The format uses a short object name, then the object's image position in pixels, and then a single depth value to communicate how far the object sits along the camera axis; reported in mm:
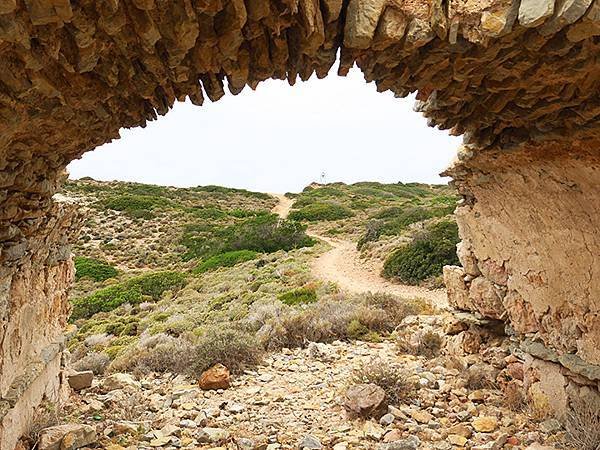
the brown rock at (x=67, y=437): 4766
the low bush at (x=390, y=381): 6188
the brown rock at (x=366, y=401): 5789
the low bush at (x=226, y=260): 21859
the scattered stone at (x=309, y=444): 5195
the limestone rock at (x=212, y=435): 5504
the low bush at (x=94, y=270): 21906
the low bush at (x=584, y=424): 4432
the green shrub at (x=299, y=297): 13029
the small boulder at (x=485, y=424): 5371
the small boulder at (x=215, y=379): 7156
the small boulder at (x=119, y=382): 7207
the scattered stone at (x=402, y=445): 4902
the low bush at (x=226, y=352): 7800
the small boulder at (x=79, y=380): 7086
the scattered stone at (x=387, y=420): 5625
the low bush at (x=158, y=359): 8166
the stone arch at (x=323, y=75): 2346
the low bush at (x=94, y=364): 8812
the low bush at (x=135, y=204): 32344
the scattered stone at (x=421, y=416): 5750
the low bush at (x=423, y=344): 8109
